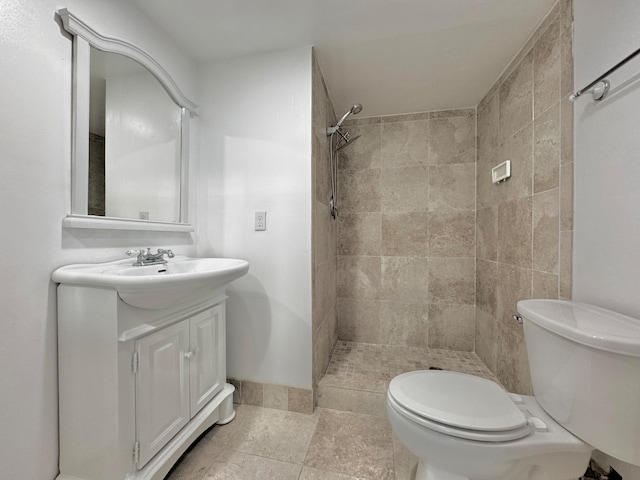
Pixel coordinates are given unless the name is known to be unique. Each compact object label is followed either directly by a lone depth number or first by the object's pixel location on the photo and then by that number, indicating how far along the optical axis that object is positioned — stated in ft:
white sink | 2.55
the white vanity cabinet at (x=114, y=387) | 2.68
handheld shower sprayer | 6.27
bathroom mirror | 3.15
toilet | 2.19
